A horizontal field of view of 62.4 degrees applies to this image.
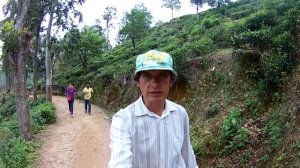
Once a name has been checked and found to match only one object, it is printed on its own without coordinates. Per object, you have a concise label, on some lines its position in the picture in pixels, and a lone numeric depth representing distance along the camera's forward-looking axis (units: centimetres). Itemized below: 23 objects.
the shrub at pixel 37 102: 1611
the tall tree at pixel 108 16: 3783
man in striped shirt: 125
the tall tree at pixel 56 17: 1486
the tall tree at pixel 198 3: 2915
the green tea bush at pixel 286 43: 627
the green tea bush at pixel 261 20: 832
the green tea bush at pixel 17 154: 669
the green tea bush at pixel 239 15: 1552
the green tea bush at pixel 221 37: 972
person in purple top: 1138
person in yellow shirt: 1185
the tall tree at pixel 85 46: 1906
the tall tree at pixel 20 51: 759
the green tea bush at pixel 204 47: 975
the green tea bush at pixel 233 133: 551
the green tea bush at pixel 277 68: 609
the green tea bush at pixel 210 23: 1538
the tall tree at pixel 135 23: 2218
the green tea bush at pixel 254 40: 707
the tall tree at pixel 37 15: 1417
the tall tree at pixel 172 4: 3769
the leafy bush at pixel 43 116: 1050
